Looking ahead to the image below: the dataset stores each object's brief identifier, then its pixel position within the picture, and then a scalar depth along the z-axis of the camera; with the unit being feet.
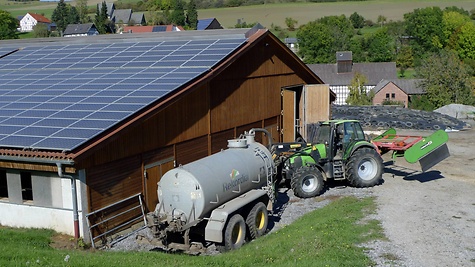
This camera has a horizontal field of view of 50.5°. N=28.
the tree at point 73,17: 490.08
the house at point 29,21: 501.35
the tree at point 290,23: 442.91
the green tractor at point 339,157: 65.98
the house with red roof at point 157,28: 381.81
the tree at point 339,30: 353.96
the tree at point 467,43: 331.16
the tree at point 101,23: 436.15
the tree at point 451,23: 364.79
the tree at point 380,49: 339.36
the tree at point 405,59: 336.08
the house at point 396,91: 220.02
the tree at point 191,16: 463.42
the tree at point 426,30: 366.84
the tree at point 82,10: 512.63
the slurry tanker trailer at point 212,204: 46.19
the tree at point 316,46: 352.49
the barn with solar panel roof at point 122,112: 49.57
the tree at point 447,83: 191.17
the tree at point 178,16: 480.23
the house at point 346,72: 247.70
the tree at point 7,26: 355.64
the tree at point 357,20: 431.43
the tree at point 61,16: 486.22
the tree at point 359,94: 207.92
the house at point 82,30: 417.08
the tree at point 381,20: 427.74
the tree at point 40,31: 388.53
